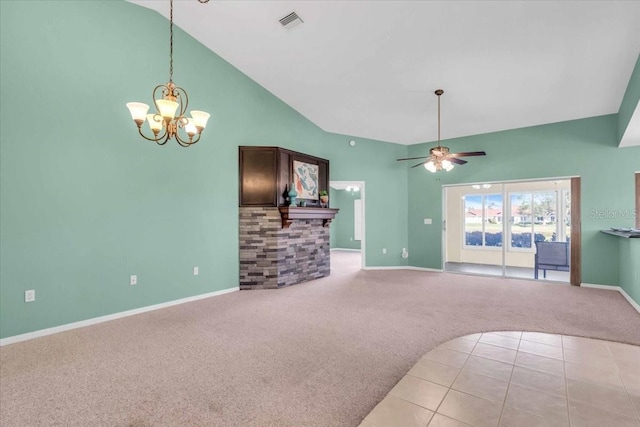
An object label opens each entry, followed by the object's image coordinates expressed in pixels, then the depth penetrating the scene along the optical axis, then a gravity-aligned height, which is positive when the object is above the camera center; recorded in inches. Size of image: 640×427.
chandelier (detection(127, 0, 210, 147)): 111.3 +39.1
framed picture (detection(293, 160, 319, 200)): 232.2 +28.9
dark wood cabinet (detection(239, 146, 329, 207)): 211.0 +27.9
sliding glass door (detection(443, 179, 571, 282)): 243.6 -11.7
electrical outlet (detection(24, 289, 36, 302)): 127.9 -34.0
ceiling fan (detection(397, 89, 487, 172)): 183.9 +35.3
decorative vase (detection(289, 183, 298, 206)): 216.8 +14.7
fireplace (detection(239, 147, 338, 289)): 209.6 -2.4
